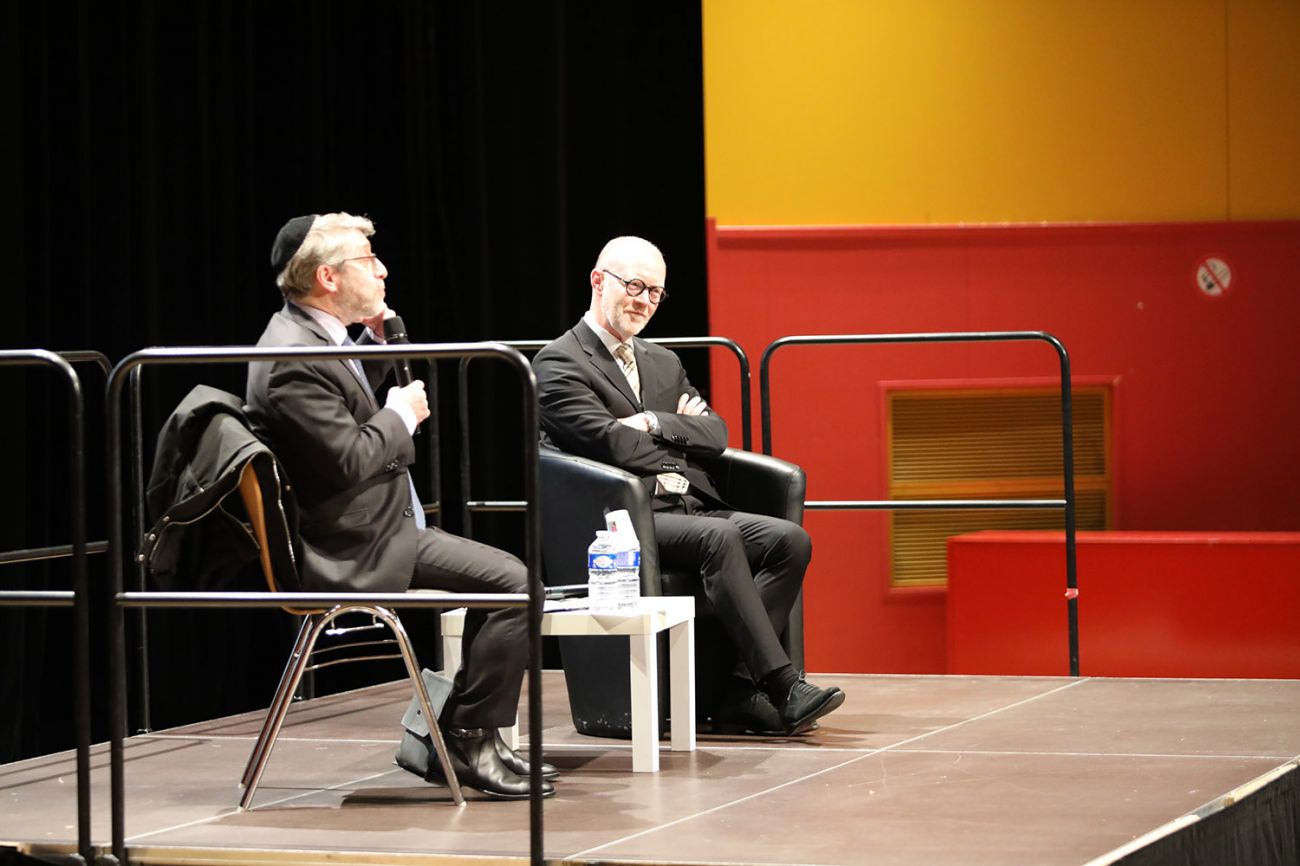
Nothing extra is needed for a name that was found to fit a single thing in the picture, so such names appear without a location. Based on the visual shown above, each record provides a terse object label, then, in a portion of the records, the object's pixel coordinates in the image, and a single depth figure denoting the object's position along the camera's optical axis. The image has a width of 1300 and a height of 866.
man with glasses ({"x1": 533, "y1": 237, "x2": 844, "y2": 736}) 7.72
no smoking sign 11.77
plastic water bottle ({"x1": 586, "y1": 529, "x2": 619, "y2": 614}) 7.32
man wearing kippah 6.36
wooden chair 6.18
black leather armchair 7.69
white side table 7.05
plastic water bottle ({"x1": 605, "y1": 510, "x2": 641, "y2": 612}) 7.32
